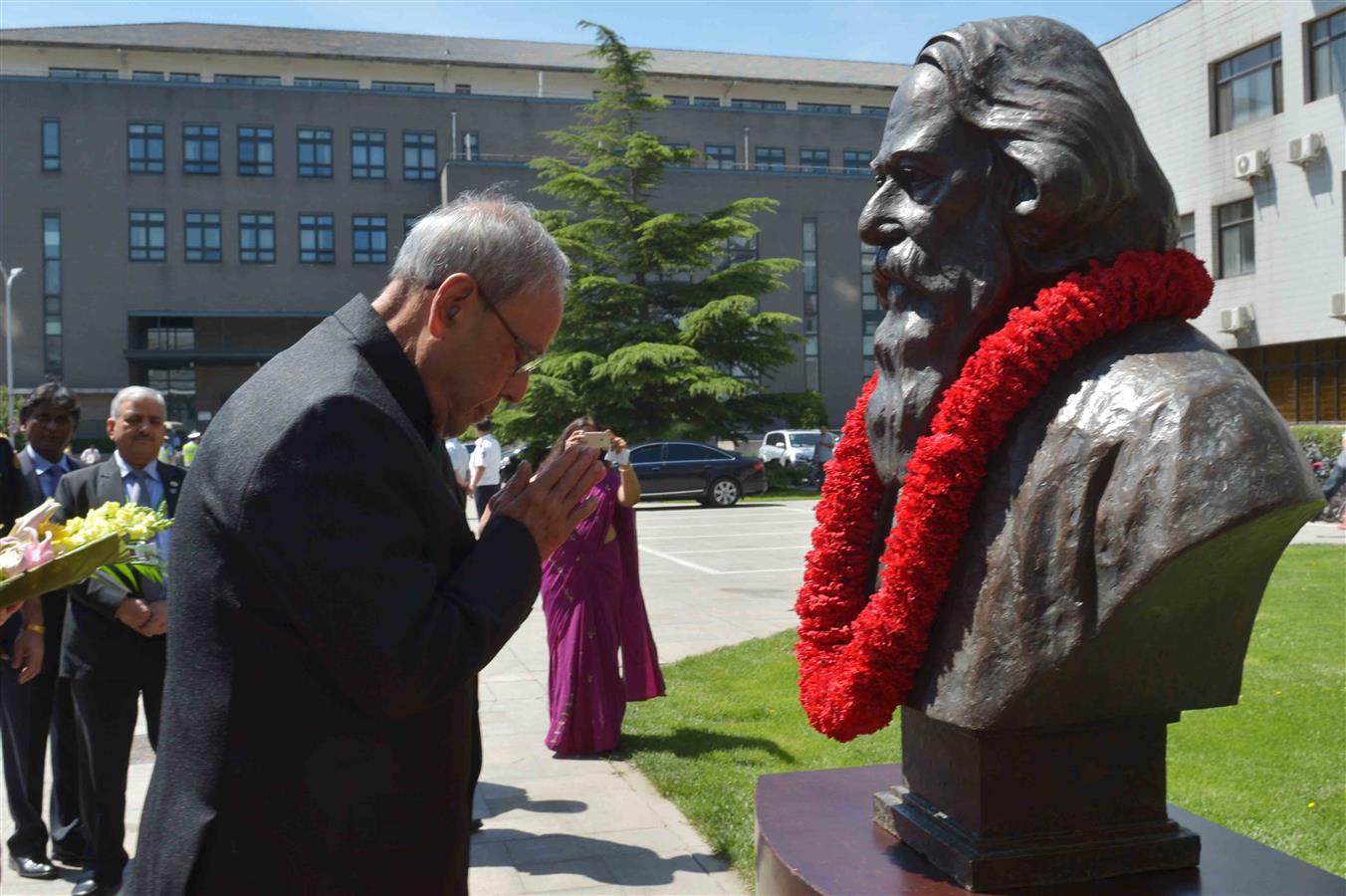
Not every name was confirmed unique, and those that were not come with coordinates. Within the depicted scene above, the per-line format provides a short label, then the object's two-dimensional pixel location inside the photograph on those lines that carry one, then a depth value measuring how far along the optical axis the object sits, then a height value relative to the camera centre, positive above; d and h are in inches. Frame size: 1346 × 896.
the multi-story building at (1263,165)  850.1 +208.6
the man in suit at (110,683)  168.7 -35.5
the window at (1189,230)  981.2 +174.3
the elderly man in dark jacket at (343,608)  65.5 -9.7
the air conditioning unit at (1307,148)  836.6 +207.6
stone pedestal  108.7 -43.6
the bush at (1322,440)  818.8 -8.2
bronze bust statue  95.2 -4.1
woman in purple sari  251.8 -42.8
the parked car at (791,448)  1219.9 -11.6
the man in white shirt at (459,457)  563.5 -7.3
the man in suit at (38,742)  186.4 -49.0
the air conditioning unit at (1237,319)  928.3 +91.6
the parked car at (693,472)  916.0 -26.7
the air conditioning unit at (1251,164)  882.8 +206.8
